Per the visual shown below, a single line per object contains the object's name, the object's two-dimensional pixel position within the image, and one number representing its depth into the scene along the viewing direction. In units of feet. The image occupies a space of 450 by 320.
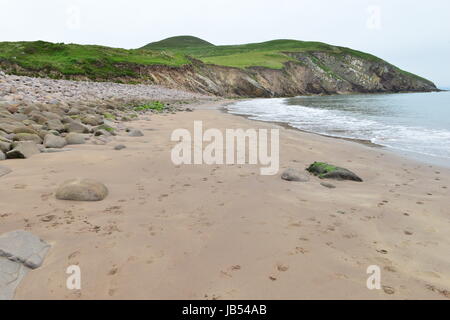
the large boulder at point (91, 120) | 33.55
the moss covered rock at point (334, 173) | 19.65
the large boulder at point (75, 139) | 24.09
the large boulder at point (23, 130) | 22.47
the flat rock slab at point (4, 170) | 15.40
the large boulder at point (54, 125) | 26.89
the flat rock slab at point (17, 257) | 7.48
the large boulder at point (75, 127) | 28.04
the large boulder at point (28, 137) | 21.30
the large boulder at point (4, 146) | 18.71
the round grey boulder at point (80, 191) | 13.07
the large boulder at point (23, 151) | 18.39
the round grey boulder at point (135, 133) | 30.06
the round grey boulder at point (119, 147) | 23.69
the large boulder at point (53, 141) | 22.09
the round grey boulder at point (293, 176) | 18.65
